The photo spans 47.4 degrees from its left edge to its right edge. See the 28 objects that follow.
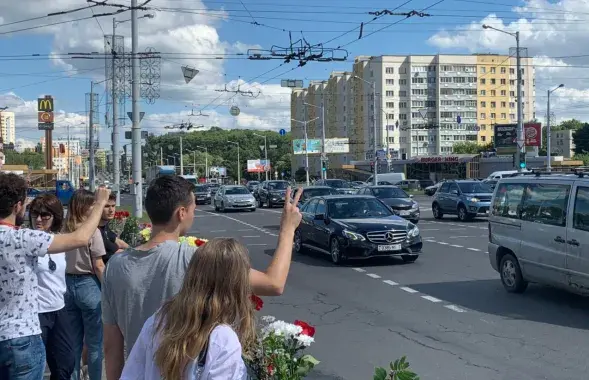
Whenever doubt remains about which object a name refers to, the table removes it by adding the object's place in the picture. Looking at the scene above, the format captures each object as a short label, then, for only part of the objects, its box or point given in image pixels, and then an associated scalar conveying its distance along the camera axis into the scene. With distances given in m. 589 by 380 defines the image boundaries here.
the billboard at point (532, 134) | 67.38
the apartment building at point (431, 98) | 108.75
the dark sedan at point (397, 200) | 26.28
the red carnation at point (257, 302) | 3.47
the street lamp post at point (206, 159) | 126.59
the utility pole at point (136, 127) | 22.72
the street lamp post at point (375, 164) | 55.21
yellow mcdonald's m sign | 62.34
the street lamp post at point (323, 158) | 66.44
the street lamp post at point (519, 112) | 38.97
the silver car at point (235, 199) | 40.59
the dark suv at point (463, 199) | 27.34
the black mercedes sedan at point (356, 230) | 14.62
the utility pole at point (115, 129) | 32.19
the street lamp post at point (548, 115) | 53.25
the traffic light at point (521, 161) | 39.88
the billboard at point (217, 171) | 124.56
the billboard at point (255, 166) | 118.19
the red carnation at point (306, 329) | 3.71
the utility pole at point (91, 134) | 40.91
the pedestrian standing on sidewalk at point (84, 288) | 5.27
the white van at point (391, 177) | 68.40
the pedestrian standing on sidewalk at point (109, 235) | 5.78
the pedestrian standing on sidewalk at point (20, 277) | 3.77
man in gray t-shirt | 3.15
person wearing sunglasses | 4.75
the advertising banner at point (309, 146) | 98.31
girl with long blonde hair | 2.38
